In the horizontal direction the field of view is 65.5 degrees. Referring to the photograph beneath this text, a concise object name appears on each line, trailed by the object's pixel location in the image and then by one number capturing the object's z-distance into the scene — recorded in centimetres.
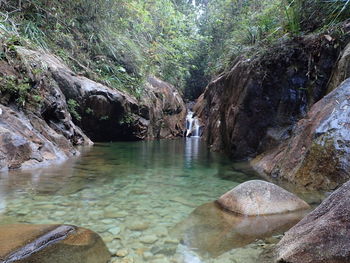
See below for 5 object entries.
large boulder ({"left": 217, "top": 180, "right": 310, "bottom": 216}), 276
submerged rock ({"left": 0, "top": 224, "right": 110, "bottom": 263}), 169
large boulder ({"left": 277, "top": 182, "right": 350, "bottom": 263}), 150
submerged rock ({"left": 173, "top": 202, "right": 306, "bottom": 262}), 208
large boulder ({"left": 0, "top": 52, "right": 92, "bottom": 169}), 474
